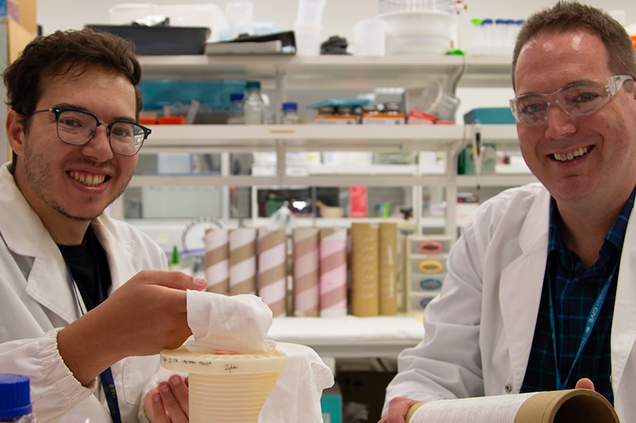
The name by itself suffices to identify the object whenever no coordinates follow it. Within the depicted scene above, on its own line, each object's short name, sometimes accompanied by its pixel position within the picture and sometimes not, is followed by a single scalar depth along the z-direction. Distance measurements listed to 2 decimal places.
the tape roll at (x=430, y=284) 2.55
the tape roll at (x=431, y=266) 2.54
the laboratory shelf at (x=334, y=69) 2.58
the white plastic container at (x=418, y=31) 2.64
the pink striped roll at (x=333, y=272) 2.45
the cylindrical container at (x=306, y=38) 2.71
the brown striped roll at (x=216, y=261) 2.45
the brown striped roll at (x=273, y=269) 2.43
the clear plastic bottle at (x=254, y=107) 2.57
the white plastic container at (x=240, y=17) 2.74
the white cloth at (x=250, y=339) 0.73
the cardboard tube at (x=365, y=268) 2.45
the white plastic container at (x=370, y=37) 2.61
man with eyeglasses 1.12
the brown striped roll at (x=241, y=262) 2.44
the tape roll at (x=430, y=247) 2.55
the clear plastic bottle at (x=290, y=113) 2.56
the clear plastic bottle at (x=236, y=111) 2.59
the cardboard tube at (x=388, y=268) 2.48
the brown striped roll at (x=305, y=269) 2.44
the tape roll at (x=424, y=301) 2.55
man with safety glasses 1.23
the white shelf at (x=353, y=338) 2.15
